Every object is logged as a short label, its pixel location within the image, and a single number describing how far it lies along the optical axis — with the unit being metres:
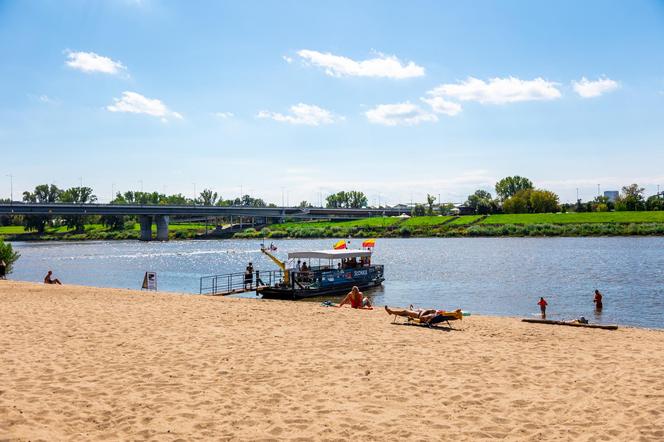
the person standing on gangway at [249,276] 39.16
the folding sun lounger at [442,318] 20.28
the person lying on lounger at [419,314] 20.56
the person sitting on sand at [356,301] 27.66
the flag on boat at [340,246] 41.86
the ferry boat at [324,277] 36.56
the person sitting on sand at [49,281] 38.62
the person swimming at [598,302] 31.12
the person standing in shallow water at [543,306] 28.47
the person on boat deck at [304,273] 37.44
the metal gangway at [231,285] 37.88
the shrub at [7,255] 45.34
